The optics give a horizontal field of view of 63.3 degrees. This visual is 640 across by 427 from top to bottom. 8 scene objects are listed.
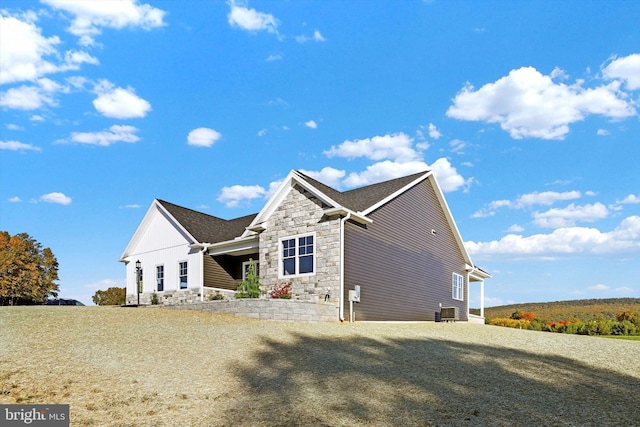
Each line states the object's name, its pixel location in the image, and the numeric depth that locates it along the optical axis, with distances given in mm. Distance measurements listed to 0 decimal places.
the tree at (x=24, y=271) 45656
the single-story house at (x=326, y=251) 19406
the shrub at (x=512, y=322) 36656
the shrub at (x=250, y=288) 21172
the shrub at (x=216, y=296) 23750
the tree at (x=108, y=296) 42406
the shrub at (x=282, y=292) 19953
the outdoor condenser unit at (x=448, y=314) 25500
